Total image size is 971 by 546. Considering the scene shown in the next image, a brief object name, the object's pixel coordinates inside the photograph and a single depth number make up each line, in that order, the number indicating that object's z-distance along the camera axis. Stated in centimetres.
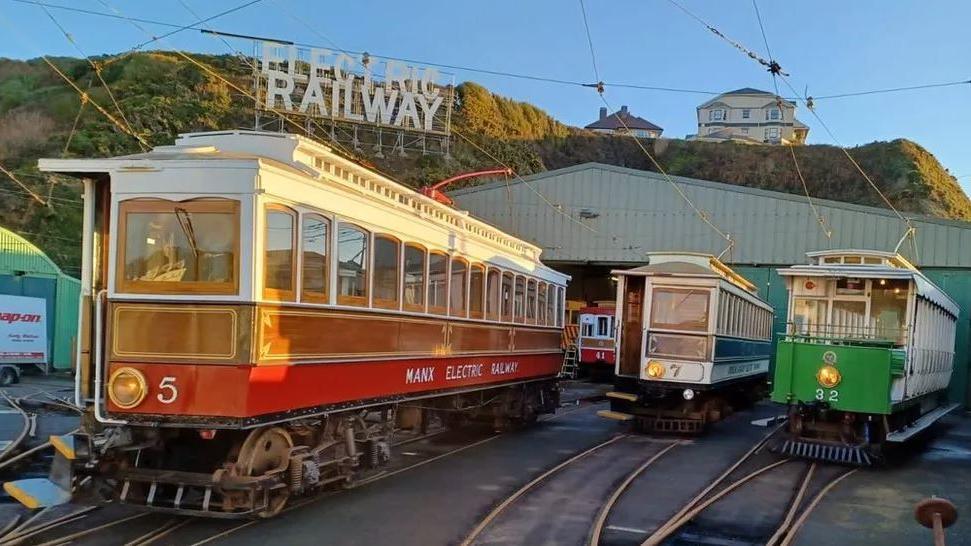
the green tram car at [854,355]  1139
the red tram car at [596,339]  3120
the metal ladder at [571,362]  3013
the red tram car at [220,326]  668
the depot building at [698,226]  2456
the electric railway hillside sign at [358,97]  3669
